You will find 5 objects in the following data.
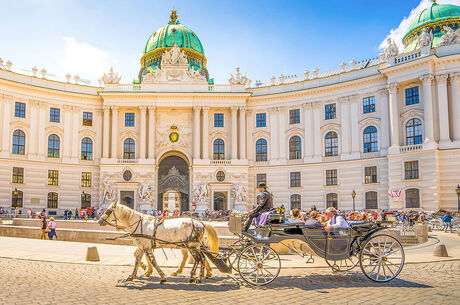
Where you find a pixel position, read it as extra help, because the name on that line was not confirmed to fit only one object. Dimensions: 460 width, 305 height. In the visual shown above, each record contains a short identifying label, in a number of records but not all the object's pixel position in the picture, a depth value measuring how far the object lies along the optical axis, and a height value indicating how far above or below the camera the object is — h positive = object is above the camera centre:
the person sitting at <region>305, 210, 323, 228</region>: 11.74 -0.89
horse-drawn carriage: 11.28 -1.48
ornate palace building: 43.12 +6.90
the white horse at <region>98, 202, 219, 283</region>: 11.66 -1.11
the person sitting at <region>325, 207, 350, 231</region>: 11.84 -0.88
